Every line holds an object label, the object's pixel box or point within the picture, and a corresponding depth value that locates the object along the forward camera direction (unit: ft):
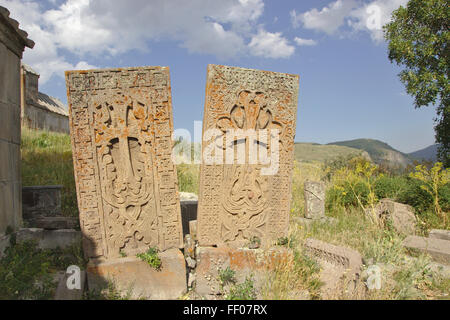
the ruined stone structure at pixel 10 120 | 12.94
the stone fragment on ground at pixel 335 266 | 11.28
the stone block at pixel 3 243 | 12.47
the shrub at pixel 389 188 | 22.75
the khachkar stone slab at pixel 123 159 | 11.70
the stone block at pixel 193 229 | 13.87
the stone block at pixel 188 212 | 17.69
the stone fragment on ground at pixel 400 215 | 18.76
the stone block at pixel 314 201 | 21.35
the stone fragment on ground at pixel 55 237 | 13.47
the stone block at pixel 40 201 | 15.90
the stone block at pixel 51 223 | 14.39
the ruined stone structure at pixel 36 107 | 46.29
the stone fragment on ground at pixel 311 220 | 20.07
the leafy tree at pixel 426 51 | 30.15
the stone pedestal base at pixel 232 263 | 12.09
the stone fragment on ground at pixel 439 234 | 16.19
